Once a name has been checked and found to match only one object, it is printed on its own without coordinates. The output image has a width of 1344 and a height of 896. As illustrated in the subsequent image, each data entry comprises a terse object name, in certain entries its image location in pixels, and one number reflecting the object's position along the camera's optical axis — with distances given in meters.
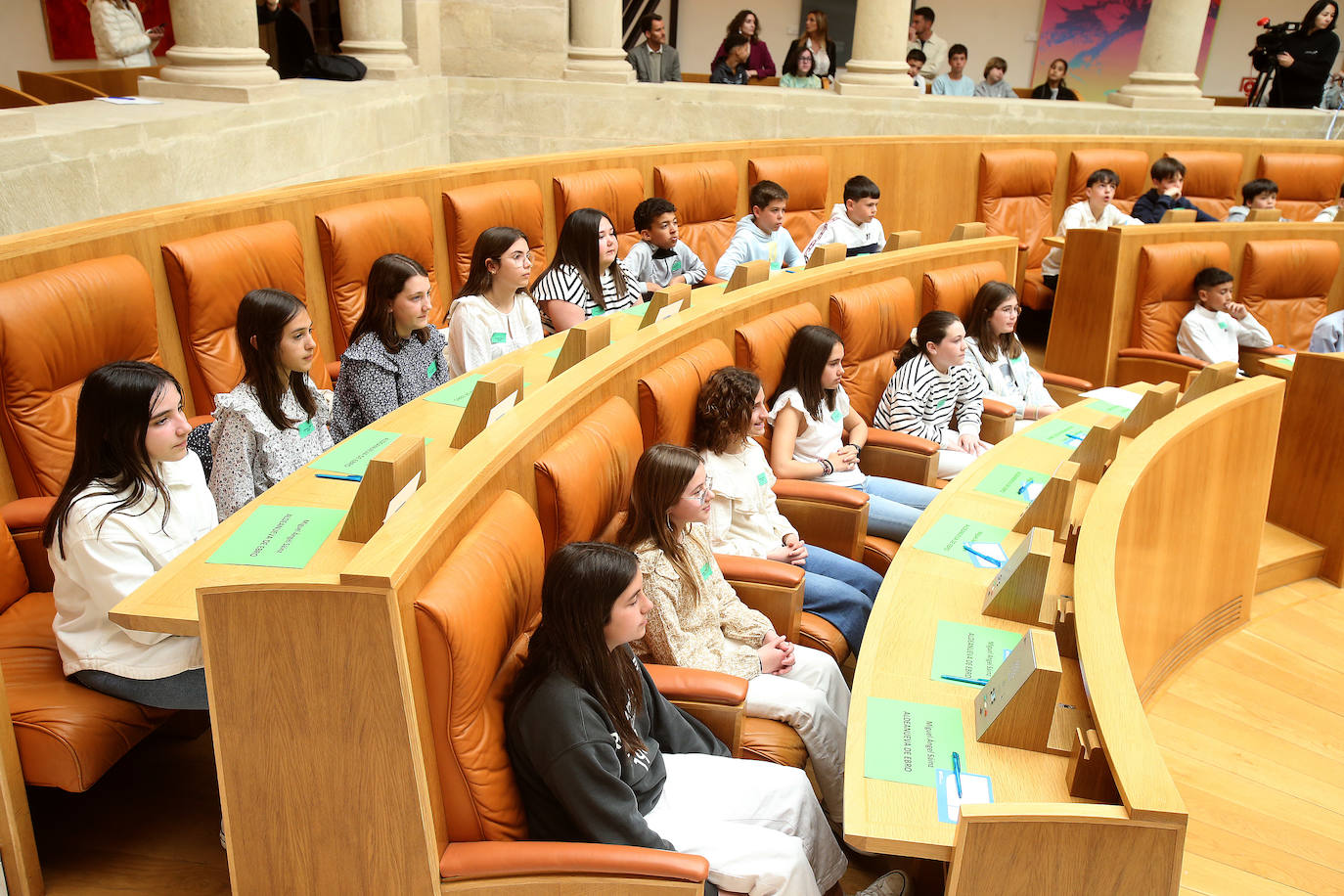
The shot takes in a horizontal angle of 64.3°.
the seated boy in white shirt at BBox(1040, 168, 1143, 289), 5.85
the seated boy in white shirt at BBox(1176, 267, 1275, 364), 4.86
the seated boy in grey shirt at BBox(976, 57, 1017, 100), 8.62
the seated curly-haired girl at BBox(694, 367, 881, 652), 2.69
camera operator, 7.47
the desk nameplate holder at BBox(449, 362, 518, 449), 2.15
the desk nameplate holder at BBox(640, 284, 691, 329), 3.07
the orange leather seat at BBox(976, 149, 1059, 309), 6.34
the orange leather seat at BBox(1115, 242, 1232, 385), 4.82
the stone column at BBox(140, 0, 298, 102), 4.45
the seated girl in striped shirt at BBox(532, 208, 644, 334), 3.81
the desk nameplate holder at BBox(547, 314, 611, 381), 2.58
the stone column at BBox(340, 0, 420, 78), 5.84
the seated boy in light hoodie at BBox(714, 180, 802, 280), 4.94
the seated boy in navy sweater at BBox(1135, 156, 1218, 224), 6.15
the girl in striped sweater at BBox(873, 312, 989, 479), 3.70
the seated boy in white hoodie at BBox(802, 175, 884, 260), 5.26
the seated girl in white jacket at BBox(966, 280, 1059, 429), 4.06
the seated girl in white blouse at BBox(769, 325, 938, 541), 3.22
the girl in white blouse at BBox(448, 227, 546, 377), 3.35
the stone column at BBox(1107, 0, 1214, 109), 7.14
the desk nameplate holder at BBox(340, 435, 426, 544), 1.68
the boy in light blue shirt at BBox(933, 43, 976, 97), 8.34
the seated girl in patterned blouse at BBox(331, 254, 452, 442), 2.88
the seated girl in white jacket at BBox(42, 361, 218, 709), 1.91
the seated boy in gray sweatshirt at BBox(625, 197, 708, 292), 4.48
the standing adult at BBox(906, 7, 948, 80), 9.09
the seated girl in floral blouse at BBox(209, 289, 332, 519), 2.40
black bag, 5.49
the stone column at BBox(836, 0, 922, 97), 6.75
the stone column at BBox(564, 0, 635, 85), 6.38
